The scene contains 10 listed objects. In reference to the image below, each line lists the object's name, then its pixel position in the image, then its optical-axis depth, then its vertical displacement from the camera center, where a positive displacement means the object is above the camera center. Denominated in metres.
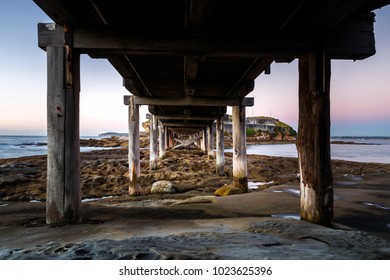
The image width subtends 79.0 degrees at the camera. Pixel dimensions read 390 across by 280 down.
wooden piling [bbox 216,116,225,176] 12.90 -0.51
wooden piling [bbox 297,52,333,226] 3.44 -0.07
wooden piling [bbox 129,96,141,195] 8.11 -0.54
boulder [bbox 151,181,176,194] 8.10 -1.68
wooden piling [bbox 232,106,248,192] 8.31 -0.42
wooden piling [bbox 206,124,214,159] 19.12 -0.33
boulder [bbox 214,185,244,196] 7.20 -1.60
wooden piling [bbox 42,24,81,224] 3.28 +0.24
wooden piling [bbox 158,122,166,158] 19.24 +0.03
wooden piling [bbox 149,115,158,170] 13.74 -0.34
